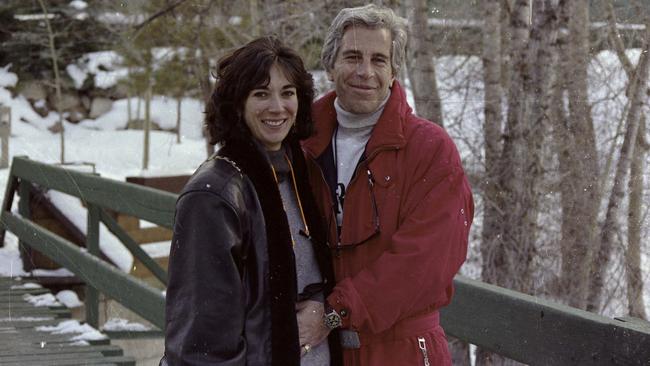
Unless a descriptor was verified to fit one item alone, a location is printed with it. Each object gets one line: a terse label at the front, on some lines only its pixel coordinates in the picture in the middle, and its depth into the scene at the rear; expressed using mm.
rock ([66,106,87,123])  24641
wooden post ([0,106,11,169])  17953
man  2430
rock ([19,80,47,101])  23348
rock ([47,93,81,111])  24203
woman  2186
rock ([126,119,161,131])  25609
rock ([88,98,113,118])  24969
